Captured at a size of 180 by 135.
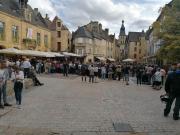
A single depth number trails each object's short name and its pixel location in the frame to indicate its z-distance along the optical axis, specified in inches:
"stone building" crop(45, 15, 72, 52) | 1099.9
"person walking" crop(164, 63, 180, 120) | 177.2
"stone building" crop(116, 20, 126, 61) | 2514.5
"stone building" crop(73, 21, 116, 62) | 1255.8
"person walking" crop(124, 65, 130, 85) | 472.0
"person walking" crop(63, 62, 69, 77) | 573.0
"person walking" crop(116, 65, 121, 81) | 529.9
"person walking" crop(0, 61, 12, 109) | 194.6
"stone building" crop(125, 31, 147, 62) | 2023.4
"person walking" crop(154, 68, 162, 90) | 383.8
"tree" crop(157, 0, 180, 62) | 503.4
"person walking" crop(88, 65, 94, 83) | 451.7
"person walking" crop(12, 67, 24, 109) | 207.0
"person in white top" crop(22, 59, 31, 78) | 378.2
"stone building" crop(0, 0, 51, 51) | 686.7
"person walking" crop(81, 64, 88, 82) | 508.8
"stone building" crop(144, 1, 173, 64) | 546.5
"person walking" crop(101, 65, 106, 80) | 556.3
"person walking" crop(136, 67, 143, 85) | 475.7
